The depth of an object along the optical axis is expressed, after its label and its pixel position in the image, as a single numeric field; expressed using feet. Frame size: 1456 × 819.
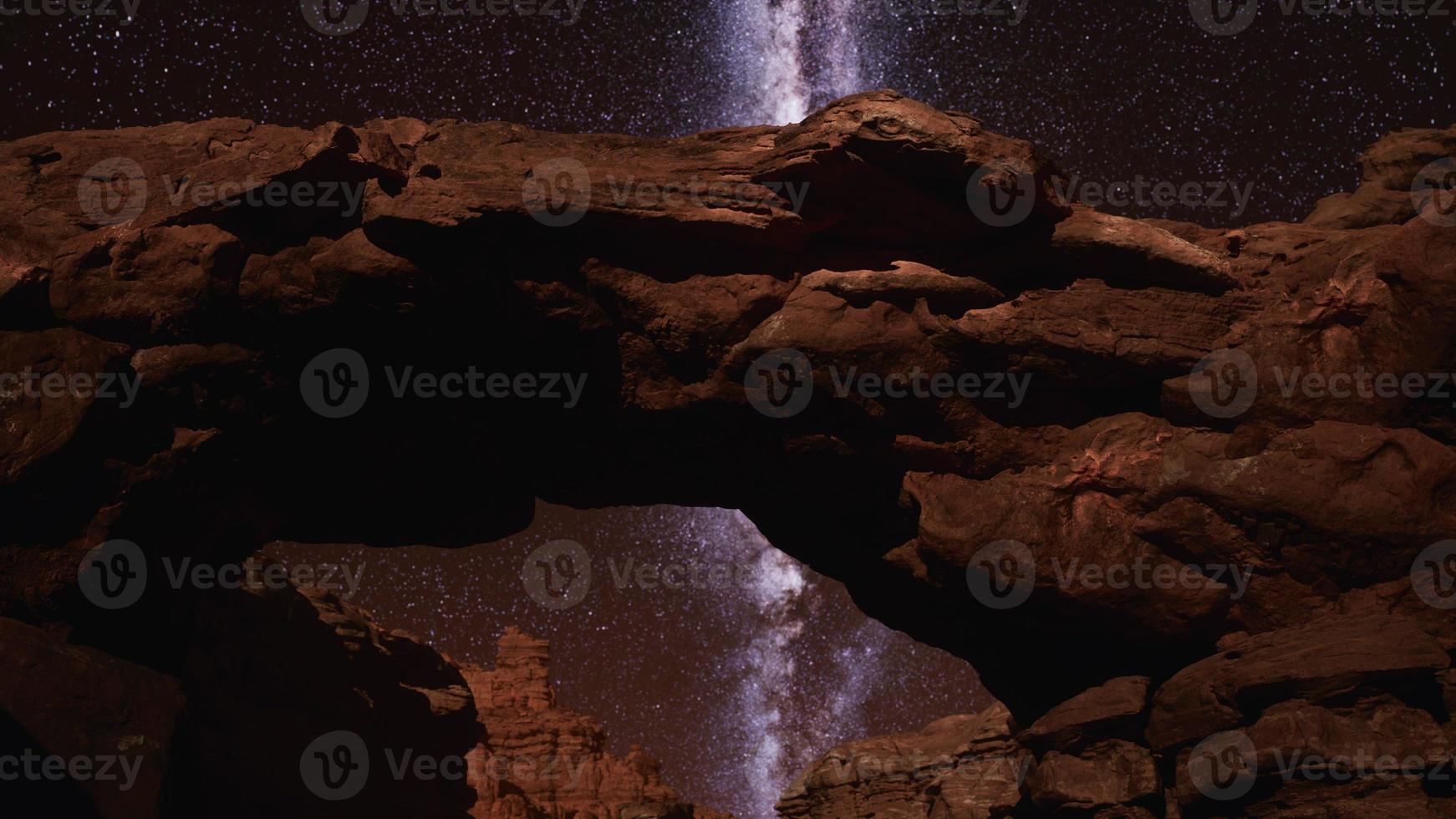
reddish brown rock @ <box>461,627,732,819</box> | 79.10
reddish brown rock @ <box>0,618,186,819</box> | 26.37
